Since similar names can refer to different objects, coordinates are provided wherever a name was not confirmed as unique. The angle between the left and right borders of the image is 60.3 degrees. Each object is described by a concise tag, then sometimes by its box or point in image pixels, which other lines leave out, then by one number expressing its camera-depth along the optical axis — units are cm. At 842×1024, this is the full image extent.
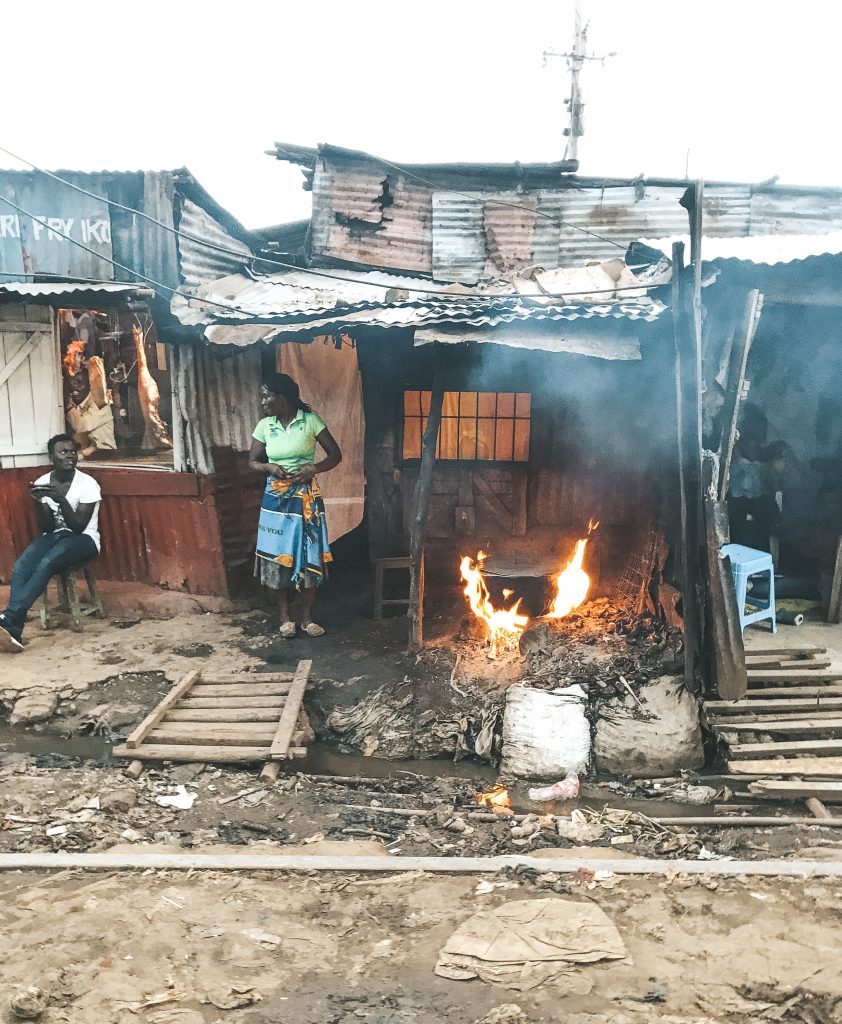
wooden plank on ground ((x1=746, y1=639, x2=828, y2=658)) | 695
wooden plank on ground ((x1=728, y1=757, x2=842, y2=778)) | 549
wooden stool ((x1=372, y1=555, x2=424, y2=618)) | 836
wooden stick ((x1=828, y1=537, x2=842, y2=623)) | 776
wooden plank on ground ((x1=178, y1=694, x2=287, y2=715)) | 643
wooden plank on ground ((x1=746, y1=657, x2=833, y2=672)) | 678
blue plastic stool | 713
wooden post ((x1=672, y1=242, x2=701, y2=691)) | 633
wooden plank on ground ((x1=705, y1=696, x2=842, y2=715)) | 621
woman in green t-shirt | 743
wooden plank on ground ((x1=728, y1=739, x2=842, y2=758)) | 576
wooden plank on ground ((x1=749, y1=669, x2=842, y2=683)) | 656
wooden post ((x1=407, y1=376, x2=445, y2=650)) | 709
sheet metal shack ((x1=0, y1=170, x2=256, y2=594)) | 804
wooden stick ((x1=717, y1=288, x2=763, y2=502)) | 610
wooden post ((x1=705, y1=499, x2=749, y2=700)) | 612
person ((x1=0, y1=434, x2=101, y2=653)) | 737
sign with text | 886
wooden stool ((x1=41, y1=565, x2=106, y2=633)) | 792
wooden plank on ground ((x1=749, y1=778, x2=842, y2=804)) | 528
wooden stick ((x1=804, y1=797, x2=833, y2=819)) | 509
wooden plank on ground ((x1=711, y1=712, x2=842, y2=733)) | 600
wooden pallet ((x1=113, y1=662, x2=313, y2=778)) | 569
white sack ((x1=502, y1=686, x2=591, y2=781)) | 591
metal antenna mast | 1822
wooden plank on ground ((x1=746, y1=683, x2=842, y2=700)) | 642
